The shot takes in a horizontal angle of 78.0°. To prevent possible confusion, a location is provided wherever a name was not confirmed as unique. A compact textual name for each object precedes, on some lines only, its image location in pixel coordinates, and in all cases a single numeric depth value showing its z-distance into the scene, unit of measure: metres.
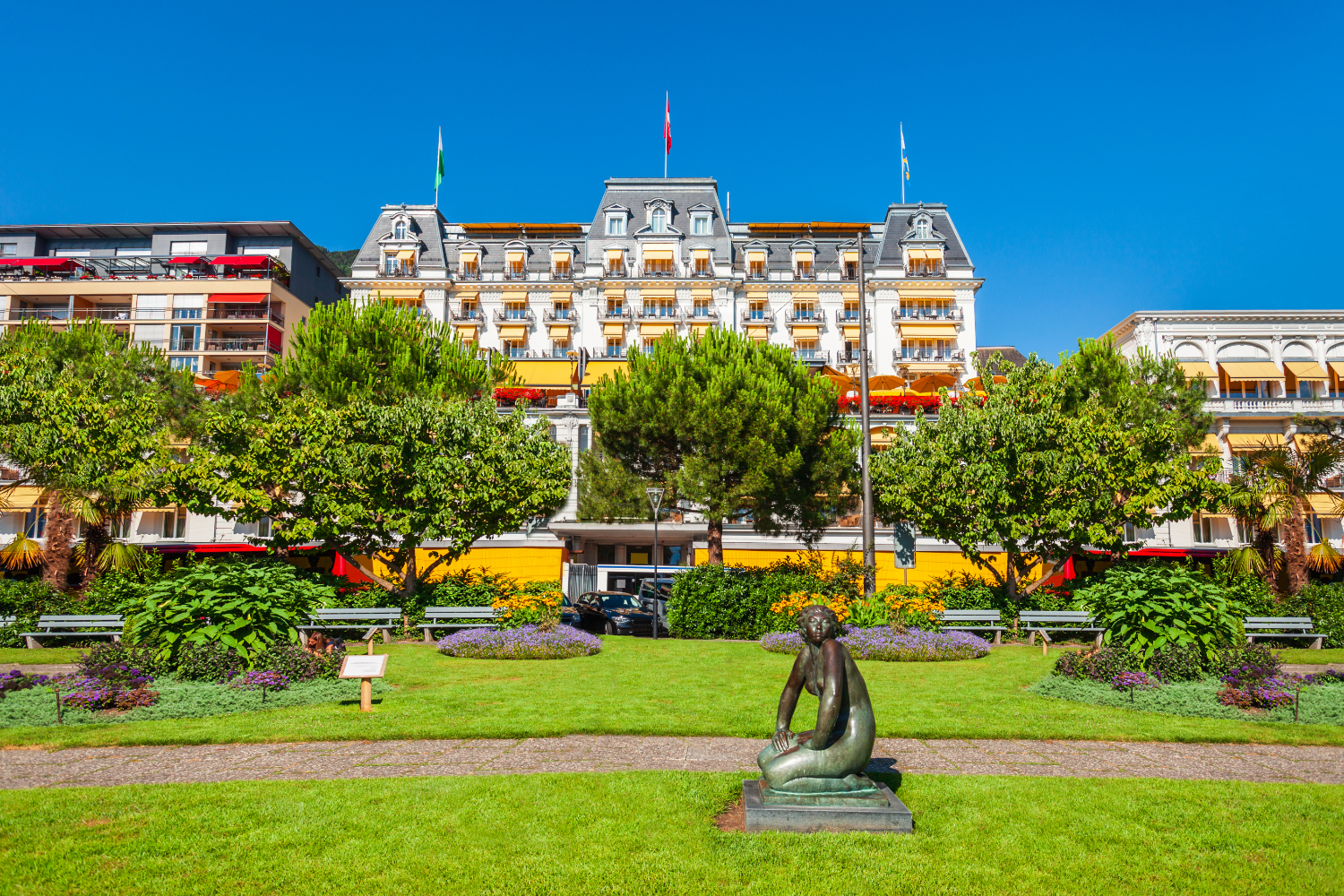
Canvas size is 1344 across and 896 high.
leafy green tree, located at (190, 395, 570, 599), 21.12
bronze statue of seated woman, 6.15
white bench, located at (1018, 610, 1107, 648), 19.88
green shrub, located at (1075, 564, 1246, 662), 12.20
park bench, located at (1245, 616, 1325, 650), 19.42
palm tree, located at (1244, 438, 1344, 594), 22.36
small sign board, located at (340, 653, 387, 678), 10.40
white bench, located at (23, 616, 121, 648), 18.22
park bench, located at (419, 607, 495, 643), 20.20
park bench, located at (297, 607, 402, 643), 19.53
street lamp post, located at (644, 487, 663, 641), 23.14
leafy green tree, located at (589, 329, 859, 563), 24.92
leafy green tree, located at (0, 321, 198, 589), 21.66
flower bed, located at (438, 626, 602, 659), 17.22
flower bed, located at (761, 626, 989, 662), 17.08
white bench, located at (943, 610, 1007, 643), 20.30
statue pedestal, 5.96
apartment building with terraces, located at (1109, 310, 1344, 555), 39.62
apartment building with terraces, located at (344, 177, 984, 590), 47.62
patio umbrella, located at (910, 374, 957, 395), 37.66
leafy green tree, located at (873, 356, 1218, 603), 21.38
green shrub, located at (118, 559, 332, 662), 11.75
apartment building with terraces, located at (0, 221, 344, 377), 52.16
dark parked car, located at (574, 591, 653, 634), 23.62
